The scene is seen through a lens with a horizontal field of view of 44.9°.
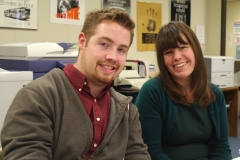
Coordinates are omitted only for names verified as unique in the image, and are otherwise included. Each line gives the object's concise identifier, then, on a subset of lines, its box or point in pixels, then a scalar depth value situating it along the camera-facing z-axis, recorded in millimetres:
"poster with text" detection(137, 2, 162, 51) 3648
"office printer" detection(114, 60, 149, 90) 2656
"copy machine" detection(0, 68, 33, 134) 1740
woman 1452
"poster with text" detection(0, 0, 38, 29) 2621
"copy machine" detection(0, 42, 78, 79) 2035
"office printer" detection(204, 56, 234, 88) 3609
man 900
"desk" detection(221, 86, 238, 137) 3867
